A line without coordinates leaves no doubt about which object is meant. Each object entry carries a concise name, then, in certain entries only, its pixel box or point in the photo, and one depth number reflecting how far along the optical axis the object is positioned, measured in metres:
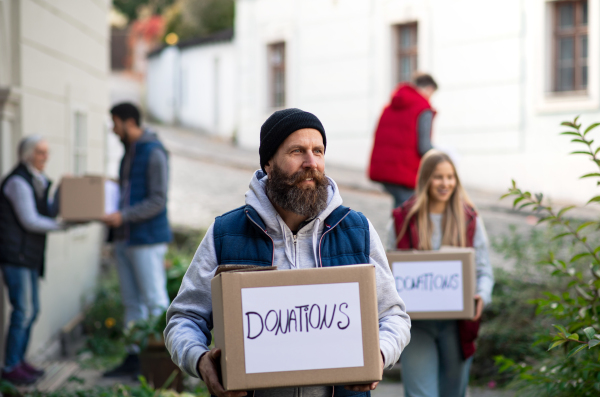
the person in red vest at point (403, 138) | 13.40
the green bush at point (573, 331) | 6.64
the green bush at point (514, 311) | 11.77
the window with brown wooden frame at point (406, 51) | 33.37
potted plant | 11.50
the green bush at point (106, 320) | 16.89
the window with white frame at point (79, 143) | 17.59
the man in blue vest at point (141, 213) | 12.55
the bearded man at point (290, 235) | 5.24
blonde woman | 8.38
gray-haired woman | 12.02
